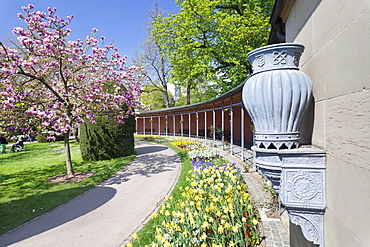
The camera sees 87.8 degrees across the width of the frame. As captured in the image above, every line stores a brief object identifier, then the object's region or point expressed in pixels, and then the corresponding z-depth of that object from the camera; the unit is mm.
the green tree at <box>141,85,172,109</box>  32672
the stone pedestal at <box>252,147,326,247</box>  1376
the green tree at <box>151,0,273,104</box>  12367
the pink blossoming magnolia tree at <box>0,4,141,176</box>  6090
